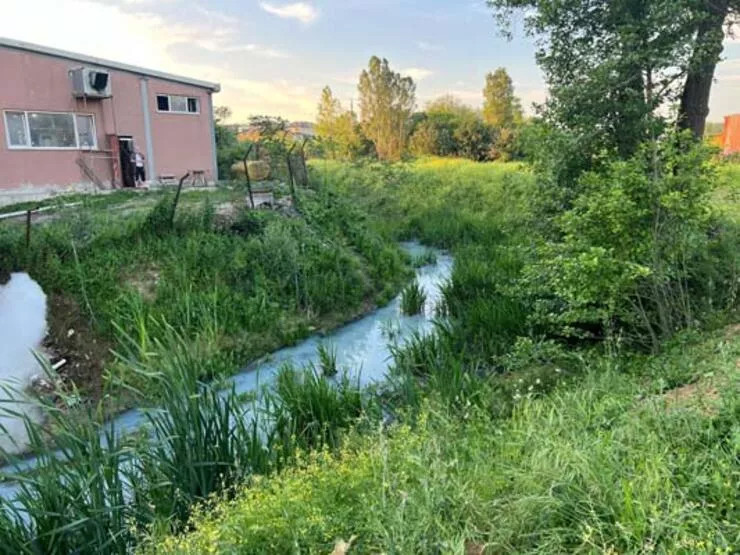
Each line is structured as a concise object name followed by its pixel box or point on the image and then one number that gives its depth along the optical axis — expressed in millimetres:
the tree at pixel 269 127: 12844
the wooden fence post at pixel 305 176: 13425
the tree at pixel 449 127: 26938
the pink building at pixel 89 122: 12320
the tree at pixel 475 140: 26422
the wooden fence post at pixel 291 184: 10953
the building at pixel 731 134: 19922
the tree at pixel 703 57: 5982
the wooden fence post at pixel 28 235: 7059
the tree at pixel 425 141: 26984
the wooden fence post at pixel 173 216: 8616
